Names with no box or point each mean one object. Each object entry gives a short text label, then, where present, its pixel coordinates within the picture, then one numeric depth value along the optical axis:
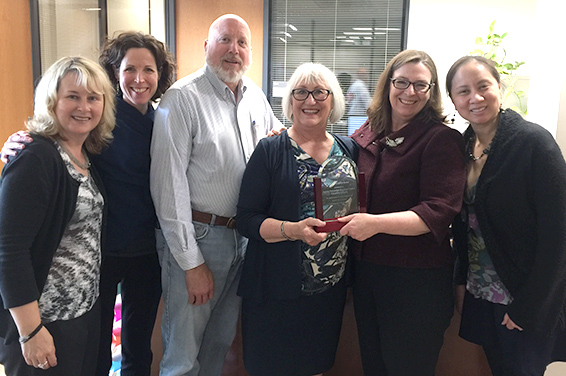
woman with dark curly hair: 1.79
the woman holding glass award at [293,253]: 1.67
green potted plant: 4.46
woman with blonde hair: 1.32
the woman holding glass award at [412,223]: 1.53
